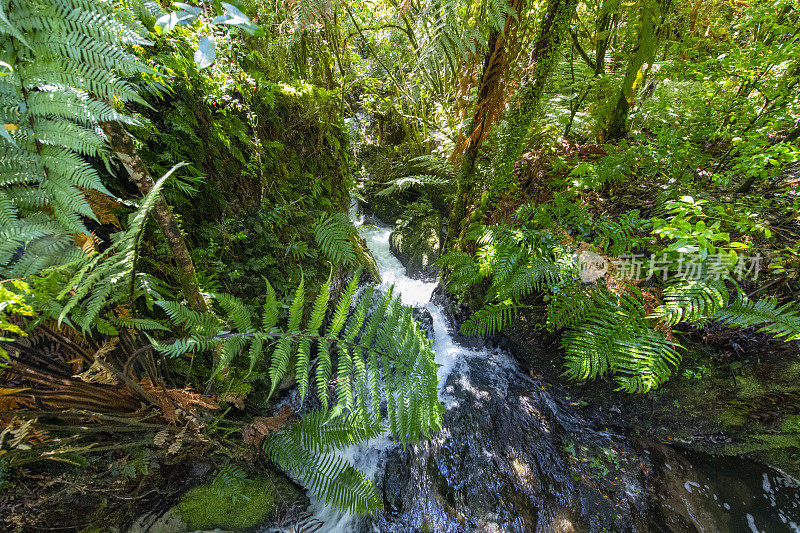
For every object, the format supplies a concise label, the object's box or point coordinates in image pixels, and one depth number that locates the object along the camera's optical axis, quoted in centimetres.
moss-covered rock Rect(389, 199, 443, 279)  486
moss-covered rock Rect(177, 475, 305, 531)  187
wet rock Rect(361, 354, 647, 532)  221
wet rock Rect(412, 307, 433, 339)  380
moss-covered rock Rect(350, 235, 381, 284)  362
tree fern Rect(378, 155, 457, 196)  480
